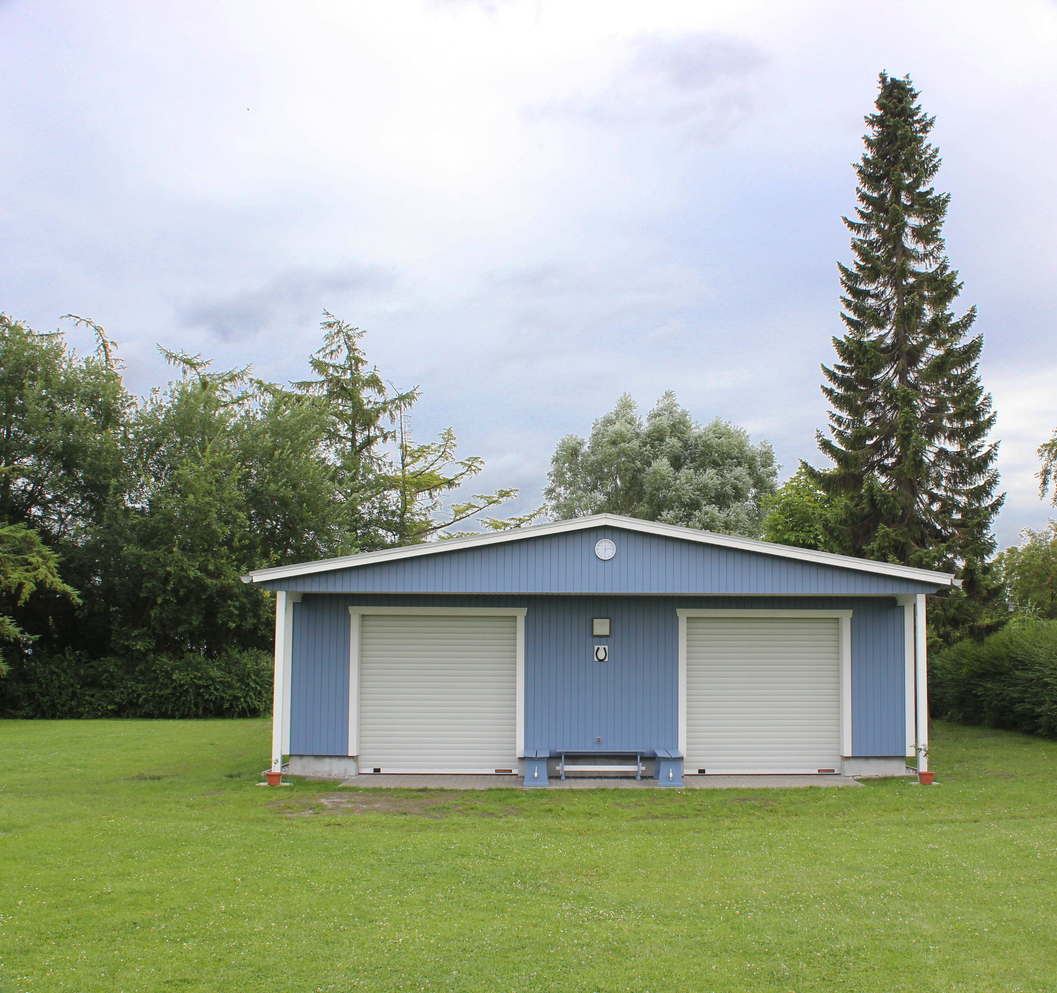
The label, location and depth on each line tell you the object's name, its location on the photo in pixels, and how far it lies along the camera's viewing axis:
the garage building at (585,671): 11.12
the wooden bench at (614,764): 11.08
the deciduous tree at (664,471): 35.84
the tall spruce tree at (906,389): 18.50
